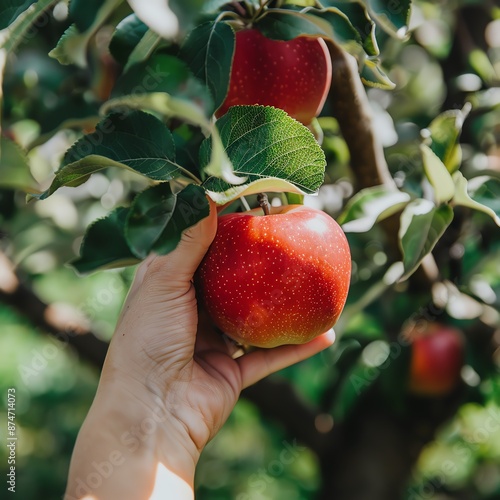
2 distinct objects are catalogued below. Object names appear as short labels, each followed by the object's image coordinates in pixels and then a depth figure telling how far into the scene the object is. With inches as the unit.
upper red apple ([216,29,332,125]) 30.1
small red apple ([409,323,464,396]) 54.7
